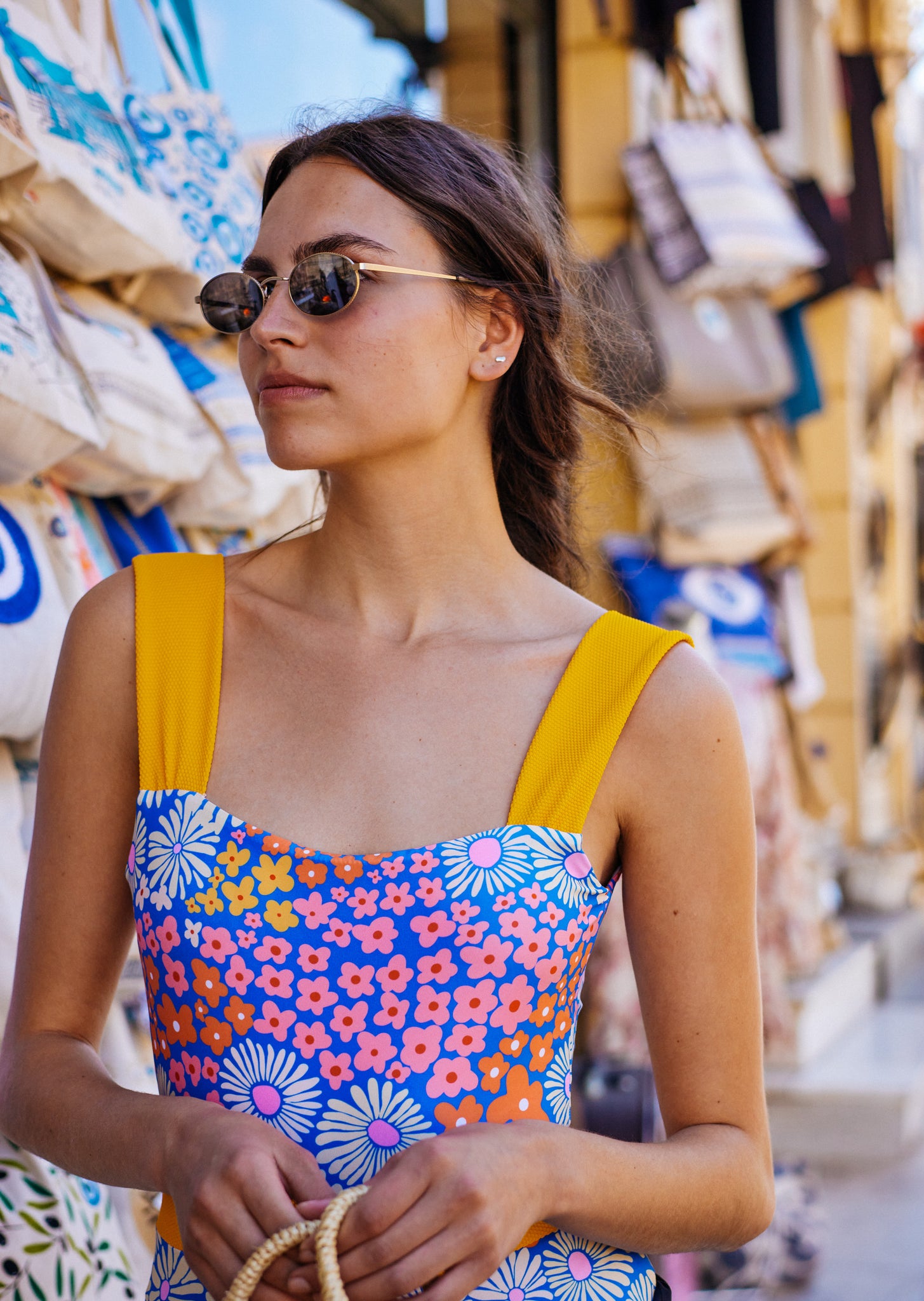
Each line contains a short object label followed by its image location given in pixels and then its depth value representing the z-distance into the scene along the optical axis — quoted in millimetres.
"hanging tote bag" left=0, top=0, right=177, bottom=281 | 1687
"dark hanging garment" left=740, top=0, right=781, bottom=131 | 5500
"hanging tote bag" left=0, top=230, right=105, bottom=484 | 1562
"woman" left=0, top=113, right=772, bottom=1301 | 1137
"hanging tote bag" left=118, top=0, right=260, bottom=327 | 2041
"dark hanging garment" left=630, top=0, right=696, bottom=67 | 4156
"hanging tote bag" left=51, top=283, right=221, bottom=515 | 1828
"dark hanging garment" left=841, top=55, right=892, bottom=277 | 6117
